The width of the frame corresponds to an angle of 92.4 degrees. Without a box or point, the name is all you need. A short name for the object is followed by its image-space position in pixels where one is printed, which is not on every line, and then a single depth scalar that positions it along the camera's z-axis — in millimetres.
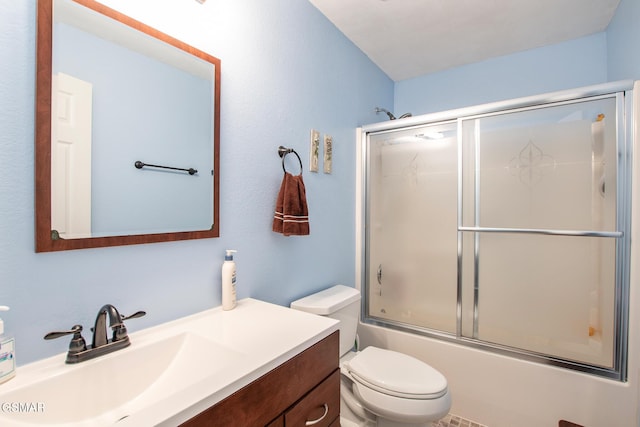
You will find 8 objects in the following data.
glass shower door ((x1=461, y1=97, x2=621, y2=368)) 1529
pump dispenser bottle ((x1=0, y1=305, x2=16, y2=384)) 660
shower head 2206
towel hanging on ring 1408
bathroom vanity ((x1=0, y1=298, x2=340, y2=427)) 642
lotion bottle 1172
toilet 1300
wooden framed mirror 792
